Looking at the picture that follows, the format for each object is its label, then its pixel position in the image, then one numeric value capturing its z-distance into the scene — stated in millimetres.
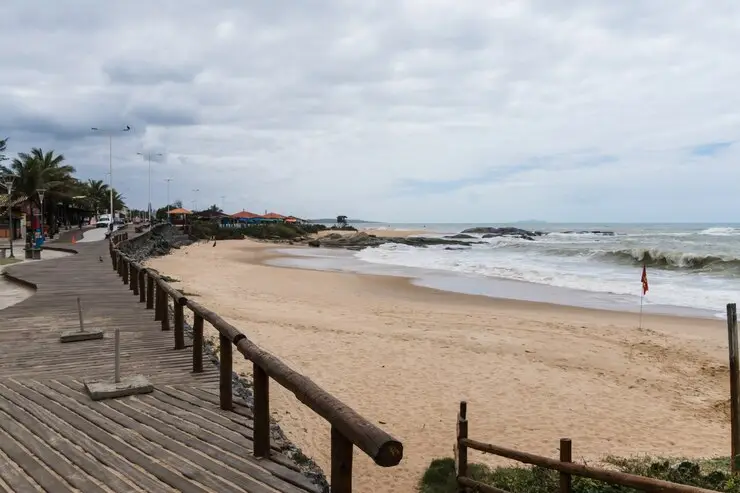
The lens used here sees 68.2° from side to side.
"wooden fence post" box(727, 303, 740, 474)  5656
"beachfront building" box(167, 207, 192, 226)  70875
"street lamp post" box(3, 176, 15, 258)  23334
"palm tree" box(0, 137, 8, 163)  38722
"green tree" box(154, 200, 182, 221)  102438
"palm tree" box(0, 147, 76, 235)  40219
